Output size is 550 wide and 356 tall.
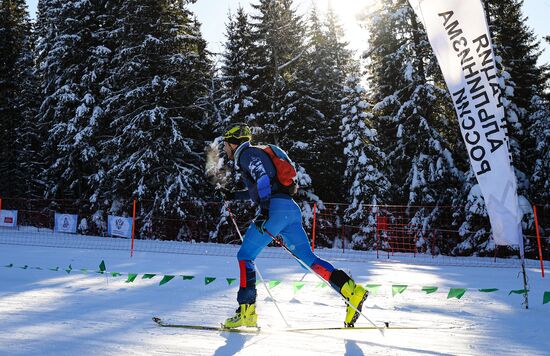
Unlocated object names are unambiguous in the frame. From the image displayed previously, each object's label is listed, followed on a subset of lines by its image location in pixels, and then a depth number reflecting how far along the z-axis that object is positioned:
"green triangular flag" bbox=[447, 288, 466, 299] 6.14
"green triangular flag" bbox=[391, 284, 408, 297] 6.57
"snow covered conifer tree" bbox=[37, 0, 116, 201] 24.37
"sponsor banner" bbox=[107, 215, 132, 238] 14.85
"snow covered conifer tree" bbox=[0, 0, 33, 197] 29.80
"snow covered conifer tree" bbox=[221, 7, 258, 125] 23.09
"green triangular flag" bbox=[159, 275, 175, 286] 6.95
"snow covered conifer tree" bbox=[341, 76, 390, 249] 21.56
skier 4.37
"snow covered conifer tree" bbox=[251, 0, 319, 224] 22.73
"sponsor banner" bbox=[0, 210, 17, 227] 17.75
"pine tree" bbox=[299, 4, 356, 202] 24.33
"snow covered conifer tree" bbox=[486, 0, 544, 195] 19.17
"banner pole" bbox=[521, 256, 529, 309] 5.62
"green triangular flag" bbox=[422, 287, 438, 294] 6.57
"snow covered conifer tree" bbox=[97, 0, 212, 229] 20.80
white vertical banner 6.04
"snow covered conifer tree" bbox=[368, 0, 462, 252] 20.59
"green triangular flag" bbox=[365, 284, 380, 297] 6.77
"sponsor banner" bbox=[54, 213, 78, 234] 16.78
